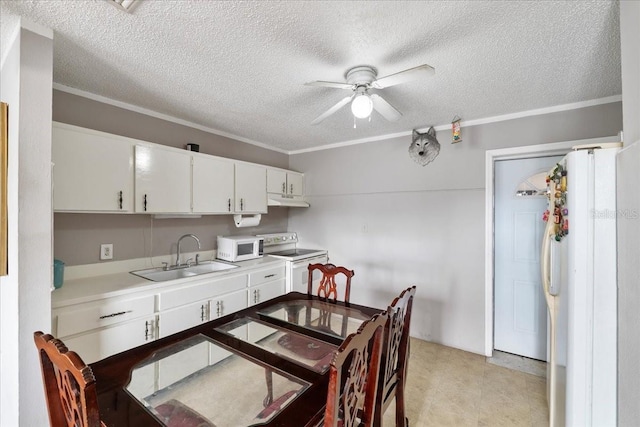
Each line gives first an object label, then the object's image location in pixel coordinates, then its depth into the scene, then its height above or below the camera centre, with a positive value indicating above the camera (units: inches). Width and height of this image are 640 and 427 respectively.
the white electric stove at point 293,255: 130.0 -20.5
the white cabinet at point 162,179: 90.8 +11.6
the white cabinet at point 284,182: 139.3 +16.9
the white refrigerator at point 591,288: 49.8 -13.4
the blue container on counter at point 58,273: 73.6 -16.4
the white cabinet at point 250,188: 123.3 +11.8
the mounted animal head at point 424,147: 118.5 +29.6
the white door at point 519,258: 104.5 -16.8
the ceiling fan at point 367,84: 59.1 +30.1
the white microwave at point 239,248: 120.1 -15.3
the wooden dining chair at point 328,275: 89.8 -20.2
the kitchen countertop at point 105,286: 68.8 -20.9
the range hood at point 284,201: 136.3 +6.4
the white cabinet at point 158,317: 54.4 -28.6
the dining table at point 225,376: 39.1 -27.5
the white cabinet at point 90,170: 73.8 +12.2
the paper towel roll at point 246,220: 128.9 -3.1
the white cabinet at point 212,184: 106.9 +11.7
